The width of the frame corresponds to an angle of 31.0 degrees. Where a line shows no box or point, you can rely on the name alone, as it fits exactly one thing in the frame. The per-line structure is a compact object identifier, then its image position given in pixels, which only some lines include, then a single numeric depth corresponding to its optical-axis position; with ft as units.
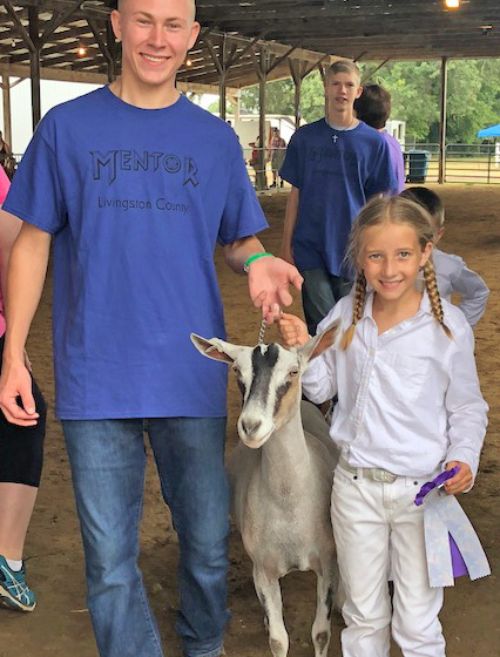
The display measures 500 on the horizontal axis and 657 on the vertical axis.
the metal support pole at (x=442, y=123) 96.43
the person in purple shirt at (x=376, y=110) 17.02
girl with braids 8.97
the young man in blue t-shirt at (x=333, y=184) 15.48
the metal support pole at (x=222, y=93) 76.89
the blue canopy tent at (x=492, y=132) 120.78
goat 8.57
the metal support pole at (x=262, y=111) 83.10
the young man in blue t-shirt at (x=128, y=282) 8.13
